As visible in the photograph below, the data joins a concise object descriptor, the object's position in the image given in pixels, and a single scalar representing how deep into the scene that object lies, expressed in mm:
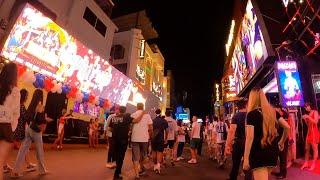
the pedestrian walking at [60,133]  9828
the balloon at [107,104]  12722
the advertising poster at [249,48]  9961
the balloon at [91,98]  11296
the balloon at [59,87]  8897
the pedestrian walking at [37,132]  4586
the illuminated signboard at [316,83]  7745
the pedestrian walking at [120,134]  5025
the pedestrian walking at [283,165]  5054
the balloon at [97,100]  11658
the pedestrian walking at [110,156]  6350
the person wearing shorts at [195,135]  8975
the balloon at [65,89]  9504
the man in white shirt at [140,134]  5433
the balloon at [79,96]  10234
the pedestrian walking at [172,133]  8216
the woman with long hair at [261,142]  2632
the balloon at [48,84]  8301
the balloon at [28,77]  7459
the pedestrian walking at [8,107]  2715
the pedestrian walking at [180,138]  9314
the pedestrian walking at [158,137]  6535
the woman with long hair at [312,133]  5727
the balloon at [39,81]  7992
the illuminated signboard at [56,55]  7240
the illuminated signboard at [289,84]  7445
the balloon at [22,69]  7269
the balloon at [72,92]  9904
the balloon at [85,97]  11000
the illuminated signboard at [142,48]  19930
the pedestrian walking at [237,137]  4423
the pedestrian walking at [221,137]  8496
